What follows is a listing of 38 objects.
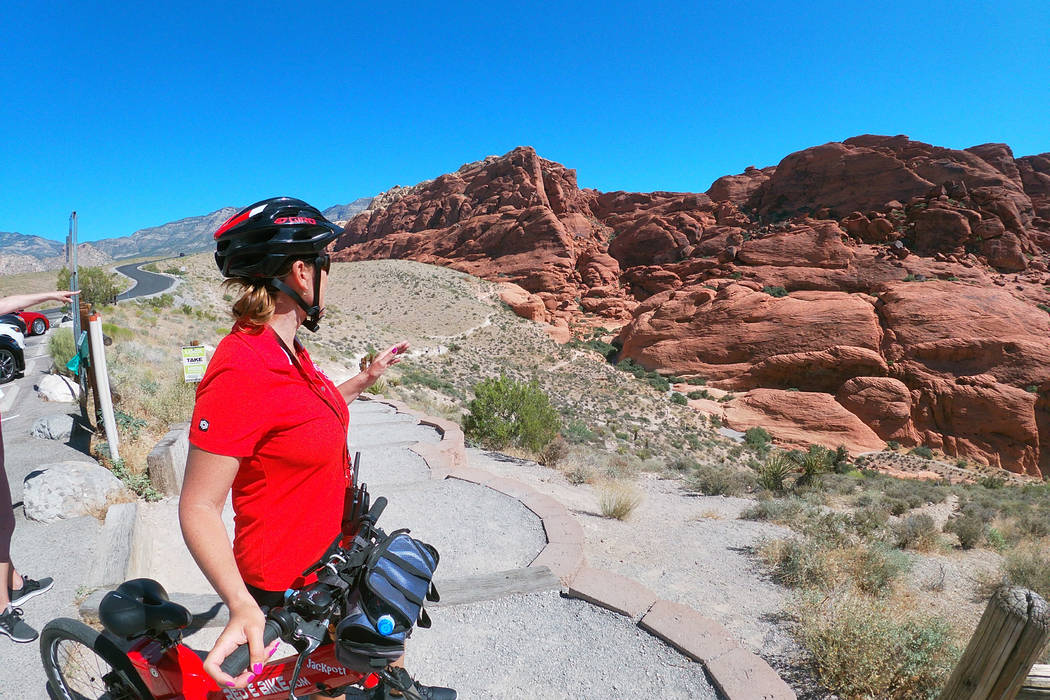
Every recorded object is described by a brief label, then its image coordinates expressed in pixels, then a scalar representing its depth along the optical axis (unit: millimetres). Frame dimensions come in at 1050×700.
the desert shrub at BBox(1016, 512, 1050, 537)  8633
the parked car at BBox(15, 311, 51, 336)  14211
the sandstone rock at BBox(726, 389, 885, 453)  24141
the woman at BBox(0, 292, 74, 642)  3010
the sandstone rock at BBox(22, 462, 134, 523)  4660
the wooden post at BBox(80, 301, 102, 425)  6123
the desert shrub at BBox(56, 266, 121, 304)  22855
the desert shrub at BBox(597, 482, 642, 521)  6555
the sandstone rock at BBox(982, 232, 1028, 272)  34688
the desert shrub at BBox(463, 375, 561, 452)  9992
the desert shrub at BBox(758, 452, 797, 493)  9758
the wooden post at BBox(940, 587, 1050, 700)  1939
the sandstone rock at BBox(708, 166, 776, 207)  56750
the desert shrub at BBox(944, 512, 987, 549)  7336
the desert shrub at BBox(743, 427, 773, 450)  22469
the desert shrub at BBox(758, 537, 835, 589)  4785
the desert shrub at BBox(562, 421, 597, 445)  16058
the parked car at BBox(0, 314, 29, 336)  9443
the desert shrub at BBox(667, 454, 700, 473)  12539
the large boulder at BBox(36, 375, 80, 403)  8438
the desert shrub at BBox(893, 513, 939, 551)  6805
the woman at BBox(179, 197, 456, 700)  1271
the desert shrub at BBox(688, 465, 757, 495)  9172
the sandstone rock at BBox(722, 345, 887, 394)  26953
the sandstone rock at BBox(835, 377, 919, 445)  25031
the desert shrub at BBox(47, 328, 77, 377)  10023
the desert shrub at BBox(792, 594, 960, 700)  3189
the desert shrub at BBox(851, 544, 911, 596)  4750
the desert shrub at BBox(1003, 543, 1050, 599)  5430
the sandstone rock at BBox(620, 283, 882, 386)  28297
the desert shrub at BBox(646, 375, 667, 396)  28938
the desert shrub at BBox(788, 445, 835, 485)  11492
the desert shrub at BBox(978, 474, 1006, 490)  17723
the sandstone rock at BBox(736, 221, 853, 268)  34531
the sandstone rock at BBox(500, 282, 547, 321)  43406
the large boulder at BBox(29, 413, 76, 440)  6641
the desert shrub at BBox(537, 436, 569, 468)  9320
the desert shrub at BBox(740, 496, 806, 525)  6957
